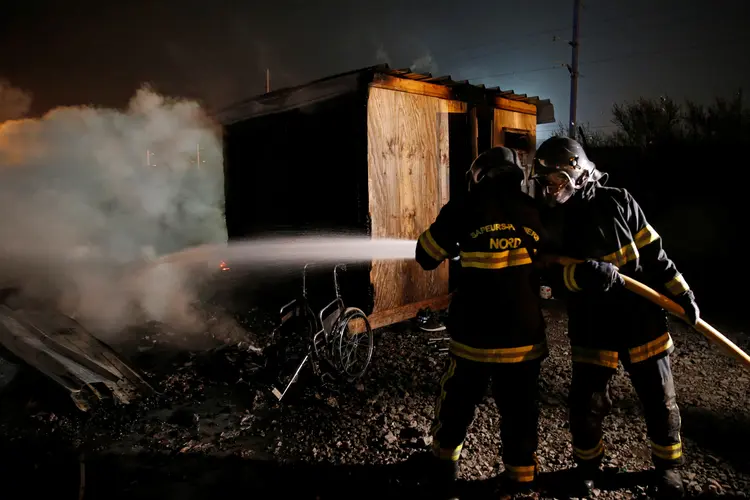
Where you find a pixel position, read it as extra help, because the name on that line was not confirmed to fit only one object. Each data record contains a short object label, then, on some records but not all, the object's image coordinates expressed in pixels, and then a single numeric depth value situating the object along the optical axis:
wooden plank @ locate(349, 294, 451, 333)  7.57
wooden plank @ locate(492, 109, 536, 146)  9.38
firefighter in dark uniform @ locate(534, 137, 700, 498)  3.26
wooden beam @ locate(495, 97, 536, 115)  9.38
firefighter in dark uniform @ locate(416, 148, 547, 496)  3.09
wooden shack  7.46
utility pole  20.49
